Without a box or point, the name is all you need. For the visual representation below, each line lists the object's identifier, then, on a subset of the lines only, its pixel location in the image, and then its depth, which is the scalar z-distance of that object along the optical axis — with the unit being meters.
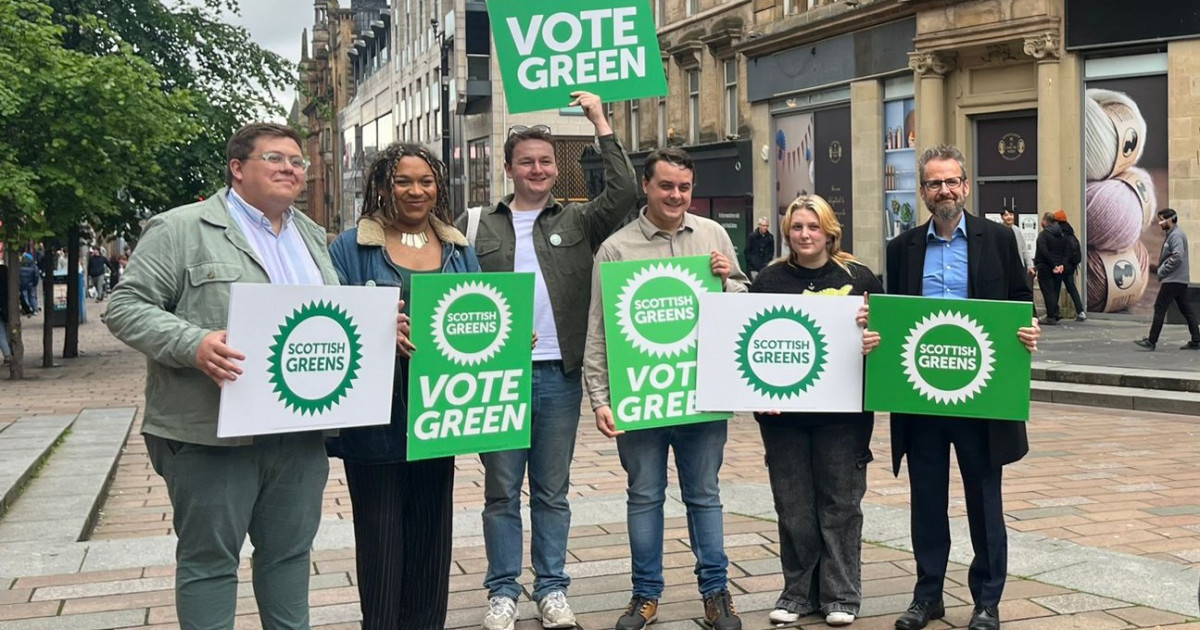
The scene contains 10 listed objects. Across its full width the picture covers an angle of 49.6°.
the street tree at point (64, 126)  17.08
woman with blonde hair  5.15
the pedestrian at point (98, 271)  42.21
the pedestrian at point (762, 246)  28.53
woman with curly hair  4.58
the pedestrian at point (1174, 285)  15.79
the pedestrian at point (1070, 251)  19.50
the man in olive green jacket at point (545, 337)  5.12
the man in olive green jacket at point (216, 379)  3.78
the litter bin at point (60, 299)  26.56
